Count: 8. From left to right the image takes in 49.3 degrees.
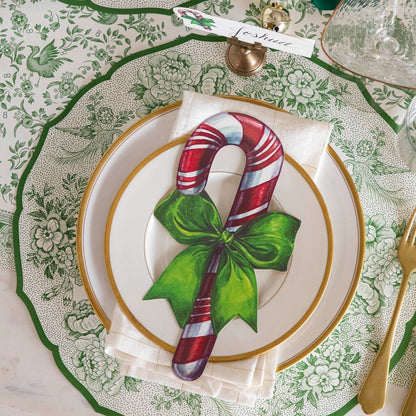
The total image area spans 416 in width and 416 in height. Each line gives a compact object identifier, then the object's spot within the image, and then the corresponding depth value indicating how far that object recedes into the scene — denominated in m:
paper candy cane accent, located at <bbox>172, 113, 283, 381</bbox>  0.62
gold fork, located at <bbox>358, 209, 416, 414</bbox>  0.67
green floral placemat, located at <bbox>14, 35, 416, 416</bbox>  0.69
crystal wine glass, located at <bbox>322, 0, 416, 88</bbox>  0.66
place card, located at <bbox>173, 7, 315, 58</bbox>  0.54
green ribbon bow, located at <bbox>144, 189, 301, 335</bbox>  0.62
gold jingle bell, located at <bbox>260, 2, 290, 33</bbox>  0.68
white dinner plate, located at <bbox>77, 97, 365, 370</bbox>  0.64
